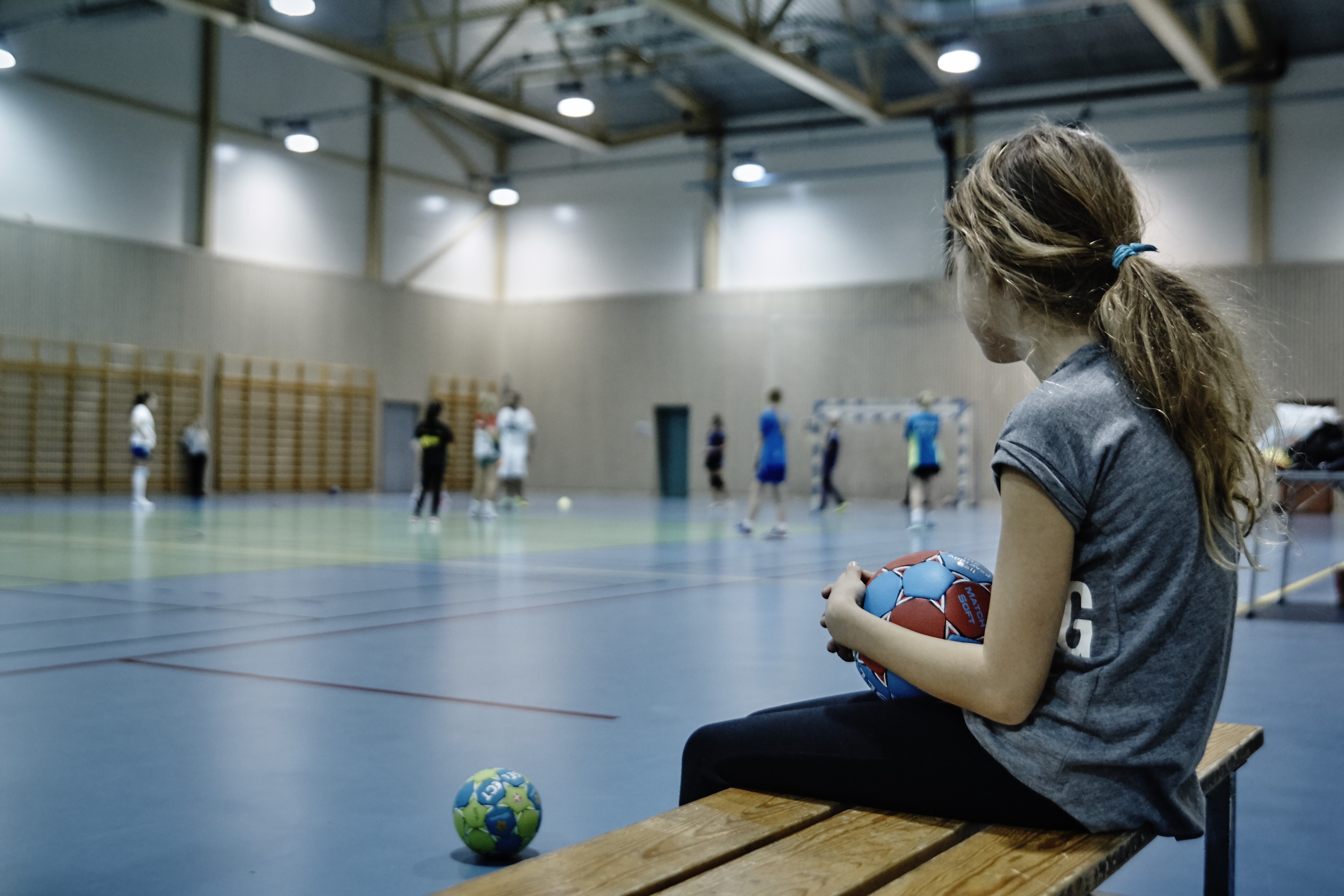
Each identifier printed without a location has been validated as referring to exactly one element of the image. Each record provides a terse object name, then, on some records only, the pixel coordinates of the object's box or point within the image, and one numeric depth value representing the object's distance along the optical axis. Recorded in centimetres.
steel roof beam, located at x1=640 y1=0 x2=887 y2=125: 1734
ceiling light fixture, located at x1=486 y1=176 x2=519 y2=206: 2330
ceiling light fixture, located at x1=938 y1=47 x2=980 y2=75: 1560
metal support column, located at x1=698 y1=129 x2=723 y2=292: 2833
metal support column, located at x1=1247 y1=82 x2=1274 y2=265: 2273
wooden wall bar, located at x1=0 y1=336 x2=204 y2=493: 2130
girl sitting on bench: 158
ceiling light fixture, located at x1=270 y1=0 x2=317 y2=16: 1330
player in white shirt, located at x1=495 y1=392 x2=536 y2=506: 1883
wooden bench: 150
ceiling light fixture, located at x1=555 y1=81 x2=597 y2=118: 1792
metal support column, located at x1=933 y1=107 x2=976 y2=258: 2503
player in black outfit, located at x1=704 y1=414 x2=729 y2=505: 2489
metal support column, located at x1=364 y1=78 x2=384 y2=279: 2744
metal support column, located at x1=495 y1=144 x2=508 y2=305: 3084
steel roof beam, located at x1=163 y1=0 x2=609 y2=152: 1786
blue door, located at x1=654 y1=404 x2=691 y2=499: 2975
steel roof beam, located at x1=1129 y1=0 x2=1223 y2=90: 1723
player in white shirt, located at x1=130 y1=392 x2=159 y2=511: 1789
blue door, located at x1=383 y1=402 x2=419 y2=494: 2877
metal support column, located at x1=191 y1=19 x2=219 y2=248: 2367
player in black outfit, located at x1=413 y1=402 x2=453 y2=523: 1477
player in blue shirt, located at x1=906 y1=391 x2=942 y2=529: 1623
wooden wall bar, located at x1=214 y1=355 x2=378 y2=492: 2494
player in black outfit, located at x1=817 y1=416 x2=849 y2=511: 2314
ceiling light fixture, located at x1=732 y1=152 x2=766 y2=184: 2136
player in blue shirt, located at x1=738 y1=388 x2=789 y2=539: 1369
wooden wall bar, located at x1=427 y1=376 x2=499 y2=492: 2997
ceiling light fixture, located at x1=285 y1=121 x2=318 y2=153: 2069
